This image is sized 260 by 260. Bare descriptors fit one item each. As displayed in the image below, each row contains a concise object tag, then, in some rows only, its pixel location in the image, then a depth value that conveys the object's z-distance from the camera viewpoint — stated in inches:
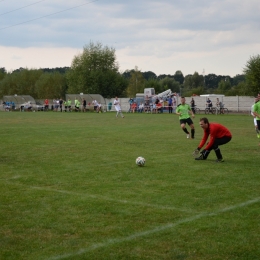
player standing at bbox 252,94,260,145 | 692.7
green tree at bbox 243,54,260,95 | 2030.0
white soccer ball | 486.6
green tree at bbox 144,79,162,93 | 3408.0
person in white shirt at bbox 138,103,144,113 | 2175.2
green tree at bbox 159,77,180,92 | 4367.6
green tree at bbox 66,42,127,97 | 3038.9
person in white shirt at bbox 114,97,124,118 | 1633.7
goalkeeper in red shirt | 521.0
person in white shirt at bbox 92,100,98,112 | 2388.4
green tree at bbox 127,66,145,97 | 3614.7
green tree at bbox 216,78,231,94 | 3599.9
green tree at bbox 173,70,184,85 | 6003.9
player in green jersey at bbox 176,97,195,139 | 829.8
